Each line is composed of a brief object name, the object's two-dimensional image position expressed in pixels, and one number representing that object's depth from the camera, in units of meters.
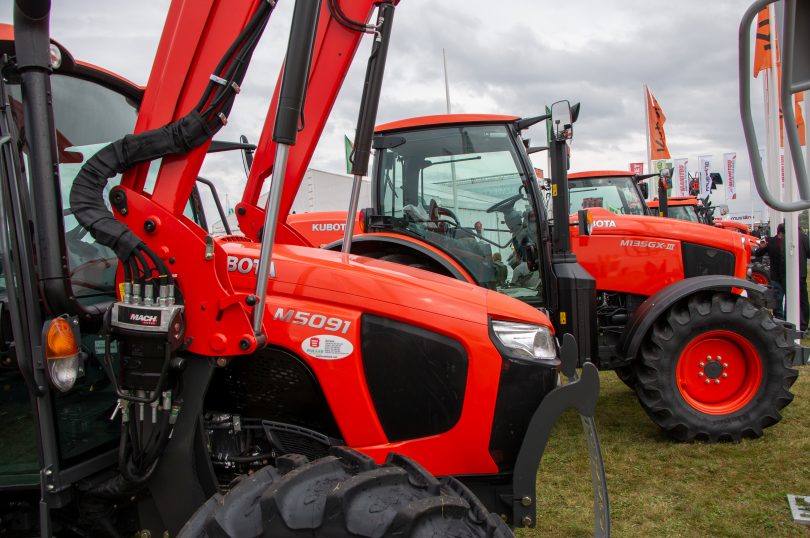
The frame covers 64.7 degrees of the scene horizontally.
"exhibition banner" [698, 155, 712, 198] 22.25
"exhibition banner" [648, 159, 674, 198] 16.22
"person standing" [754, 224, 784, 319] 8.86
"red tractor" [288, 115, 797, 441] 4.45
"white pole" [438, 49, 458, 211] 5.04
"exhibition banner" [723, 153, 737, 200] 24.83
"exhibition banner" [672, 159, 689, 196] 25.91
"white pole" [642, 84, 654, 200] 17.56
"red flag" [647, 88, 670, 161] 17.73
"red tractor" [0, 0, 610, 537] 1.62
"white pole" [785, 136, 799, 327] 6.98
